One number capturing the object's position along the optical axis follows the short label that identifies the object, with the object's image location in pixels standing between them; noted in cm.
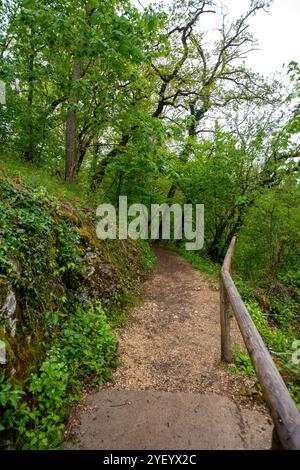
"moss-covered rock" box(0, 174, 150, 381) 292
